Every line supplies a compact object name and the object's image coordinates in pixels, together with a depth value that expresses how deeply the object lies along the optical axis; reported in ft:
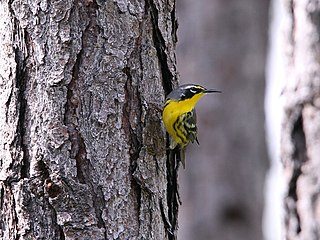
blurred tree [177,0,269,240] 59.06
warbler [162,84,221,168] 27.94
